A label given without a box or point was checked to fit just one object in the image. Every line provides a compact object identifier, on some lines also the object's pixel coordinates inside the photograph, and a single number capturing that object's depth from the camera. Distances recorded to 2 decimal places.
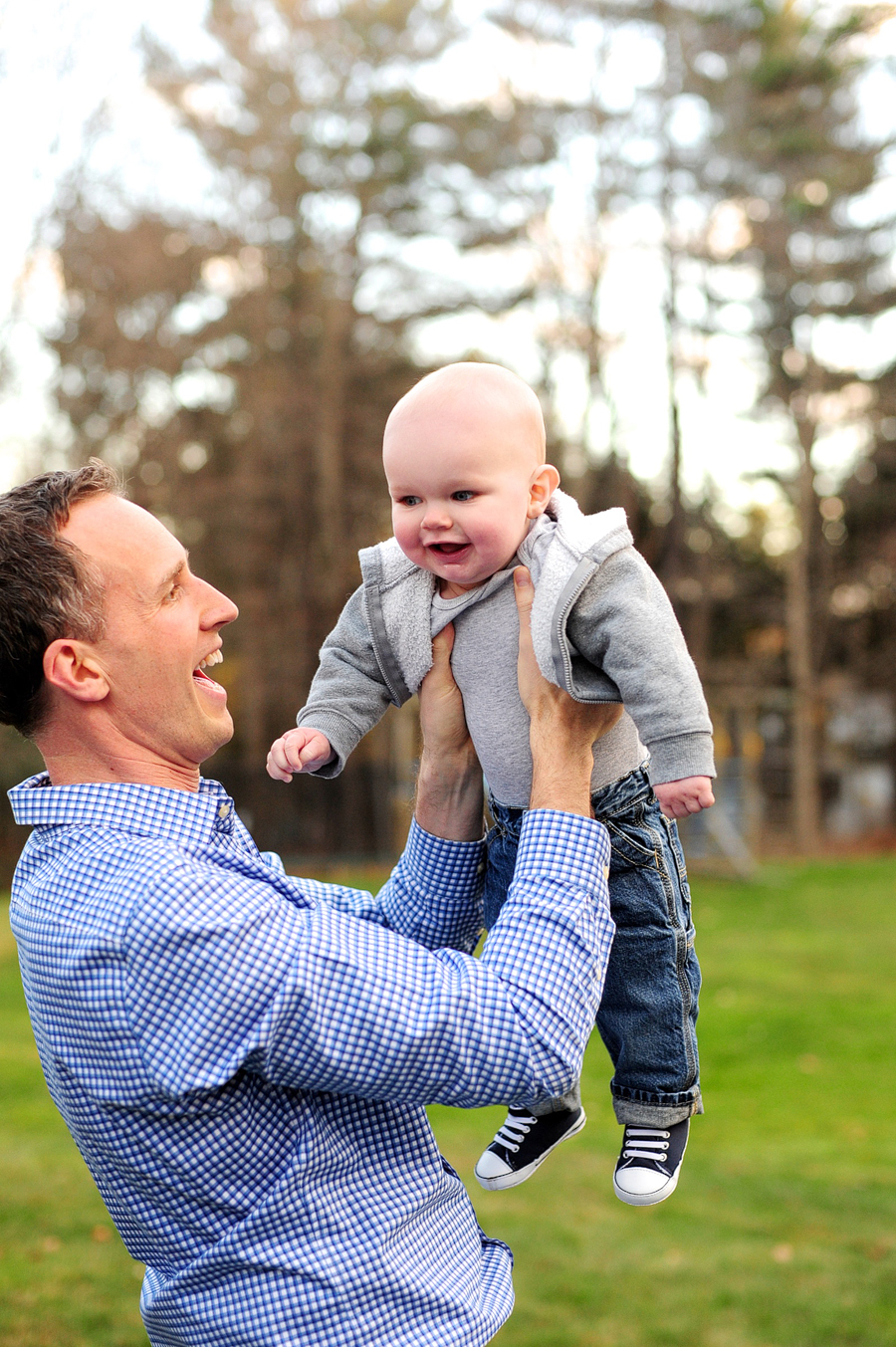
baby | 1.83
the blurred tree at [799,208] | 18.45
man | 1.57
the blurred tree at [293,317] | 17.70
